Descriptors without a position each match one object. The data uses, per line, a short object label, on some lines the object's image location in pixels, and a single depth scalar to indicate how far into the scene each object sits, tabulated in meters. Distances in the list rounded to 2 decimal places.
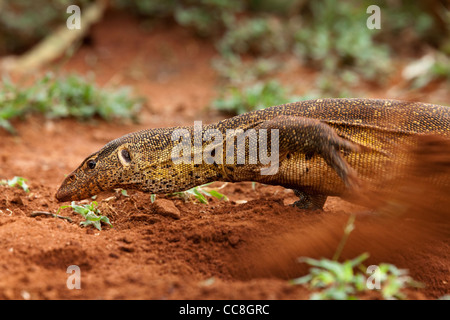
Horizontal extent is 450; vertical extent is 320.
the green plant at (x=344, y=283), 2.47
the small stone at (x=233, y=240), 3.41
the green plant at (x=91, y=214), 4.00
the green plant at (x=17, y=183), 4.79
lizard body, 3.65
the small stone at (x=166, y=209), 4.17
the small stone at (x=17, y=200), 4.46
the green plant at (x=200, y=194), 4.61
